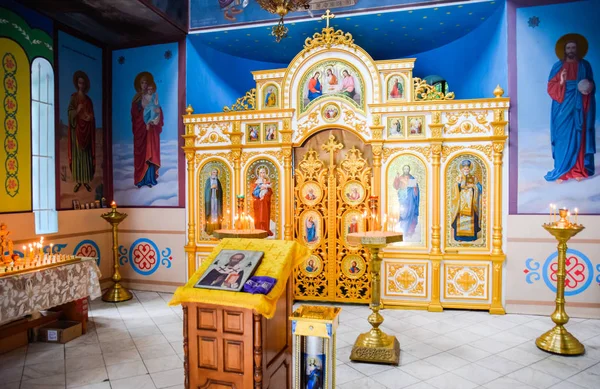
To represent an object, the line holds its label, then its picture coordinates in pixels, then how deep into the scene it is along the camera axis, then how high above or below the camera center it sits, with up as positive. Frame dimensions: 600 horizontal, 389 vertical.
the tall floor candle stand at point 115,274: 7.51 -1.59
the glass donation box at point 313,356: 3.00 -1.22
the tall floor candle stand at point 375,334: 4.47 -1.74
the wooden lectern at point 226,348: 2.95 -1.16
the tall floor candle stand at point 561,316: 4.94 -1.57
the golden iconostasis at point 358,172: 6.82 +0.30
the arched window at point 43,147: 7.13 +0.73
